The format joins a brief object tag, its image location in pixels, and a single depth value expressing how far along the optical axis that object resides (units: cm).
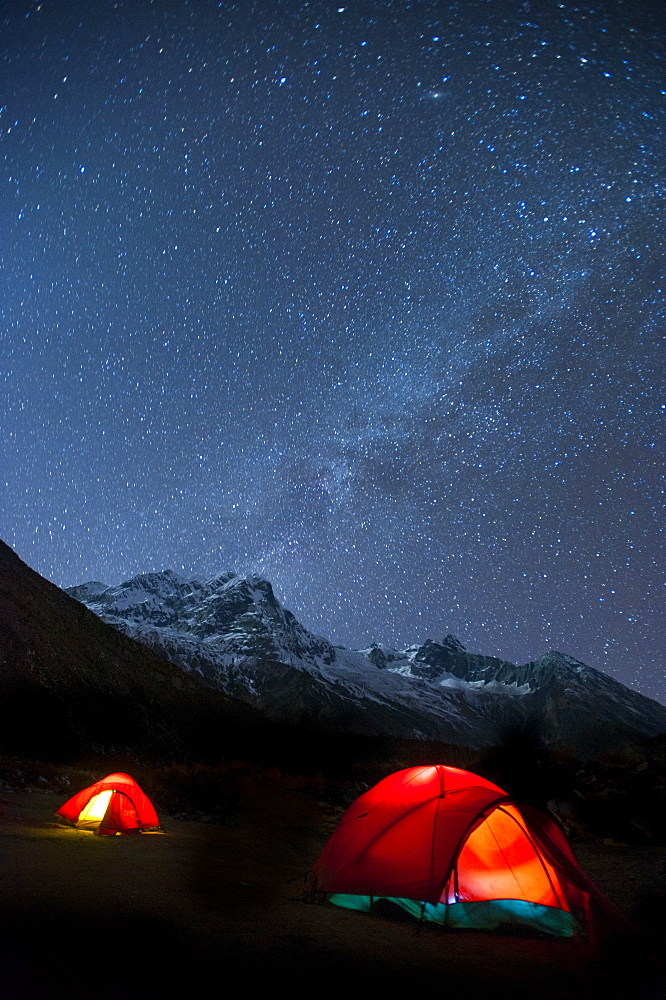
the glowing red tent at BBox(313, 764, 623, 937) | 700
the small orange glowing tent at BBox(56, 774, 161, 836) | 1488
